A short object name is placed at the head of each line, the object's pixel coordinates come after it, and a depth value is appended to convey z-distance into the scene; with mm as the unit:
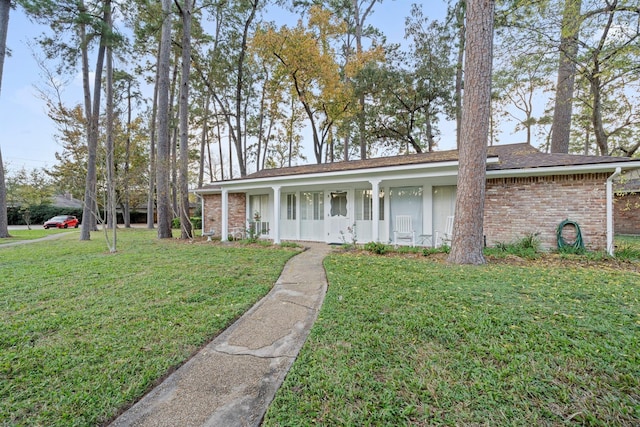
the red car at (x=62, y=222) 20875
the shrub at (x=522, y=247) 6451
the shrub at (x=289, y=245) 8609
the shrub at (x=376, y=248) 7371
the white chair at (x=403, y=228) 8344
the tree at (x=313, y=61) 13922
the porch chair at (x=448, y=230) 7855
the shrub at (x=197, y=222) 17823
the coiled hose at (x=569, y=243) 6548
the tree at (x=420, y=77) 13156
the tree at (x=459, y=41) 13219
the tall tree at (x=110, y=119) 7908
